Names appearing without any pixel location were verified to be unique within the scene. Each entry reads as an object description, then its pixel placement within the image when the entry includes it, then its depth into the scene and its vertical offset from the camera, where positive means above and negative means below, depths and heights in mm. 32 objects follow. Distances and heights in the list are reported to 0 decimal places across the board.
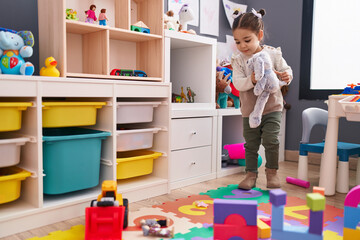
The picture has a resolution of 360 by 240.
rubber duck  1457 +117
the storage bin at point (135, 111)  1717 -75
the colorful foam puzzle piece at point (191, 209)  1477 -518
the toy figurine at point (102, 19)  1752 +402
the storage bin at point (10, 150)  1326 -219
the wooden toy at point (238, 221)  1015 -369
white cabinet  1962 -80
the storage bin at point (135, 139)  1720 -217
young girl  1782 +12
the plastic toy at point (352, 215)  1055 -359
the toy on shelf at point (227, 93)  2373 +43
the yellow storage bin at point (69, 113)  1460 -77
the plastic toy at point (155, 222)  1349 -499
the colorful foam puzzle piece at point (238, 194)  1764 -512
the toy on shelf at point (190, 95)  2250 +21
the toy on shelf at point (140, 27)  1844 +383
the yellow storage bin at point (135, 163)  1729 -348
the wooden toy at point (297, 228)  880 -325
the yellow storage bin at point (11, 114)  1309 -75
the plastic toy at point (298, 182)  1988 -491
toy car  1199 -435
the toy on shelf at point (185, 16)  2221 +541
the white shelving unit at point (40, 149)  1330 -241
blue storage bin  1471 -292
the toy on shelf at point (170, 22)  2068 +468
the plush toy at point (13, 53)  1380 +176
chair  1901 -295
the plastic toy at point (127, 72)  1815 +134
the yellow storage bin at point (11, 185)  1334 -362
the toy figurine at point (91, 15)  1758 +424
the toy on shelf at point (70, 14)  1645 +406
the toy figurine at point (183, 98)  2254 +0
